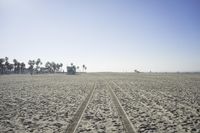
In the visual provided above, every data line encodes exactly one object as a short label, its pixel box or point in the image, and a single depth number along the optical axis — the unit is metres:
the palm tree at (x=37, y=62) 140.95
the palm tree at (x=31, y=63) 137.18
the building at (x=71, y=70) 112.87
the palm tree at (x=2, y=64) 115.64
